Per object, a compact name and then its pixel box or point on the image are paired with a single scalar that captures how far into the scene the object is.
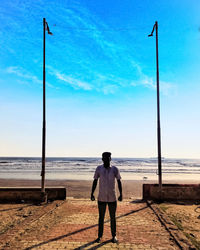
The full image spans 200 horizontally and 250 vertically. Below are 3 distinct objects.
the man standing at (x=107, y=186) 4.94
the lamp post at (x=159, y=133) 10.03
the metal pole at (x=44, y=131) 10.11
